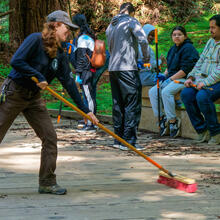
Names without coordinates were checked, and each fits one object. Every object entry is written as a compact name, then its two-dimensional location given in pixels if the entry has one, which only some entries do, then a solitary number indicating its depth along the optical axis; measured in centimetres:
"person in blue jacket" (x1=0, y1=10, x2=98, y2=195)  594
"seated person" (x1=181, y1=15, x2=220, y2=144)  1037
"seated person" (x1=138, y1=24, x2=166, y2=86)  1245
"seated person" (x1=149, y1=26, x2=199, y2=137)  1142
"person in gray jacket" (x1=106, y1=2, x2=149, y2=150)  990
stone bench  1165
